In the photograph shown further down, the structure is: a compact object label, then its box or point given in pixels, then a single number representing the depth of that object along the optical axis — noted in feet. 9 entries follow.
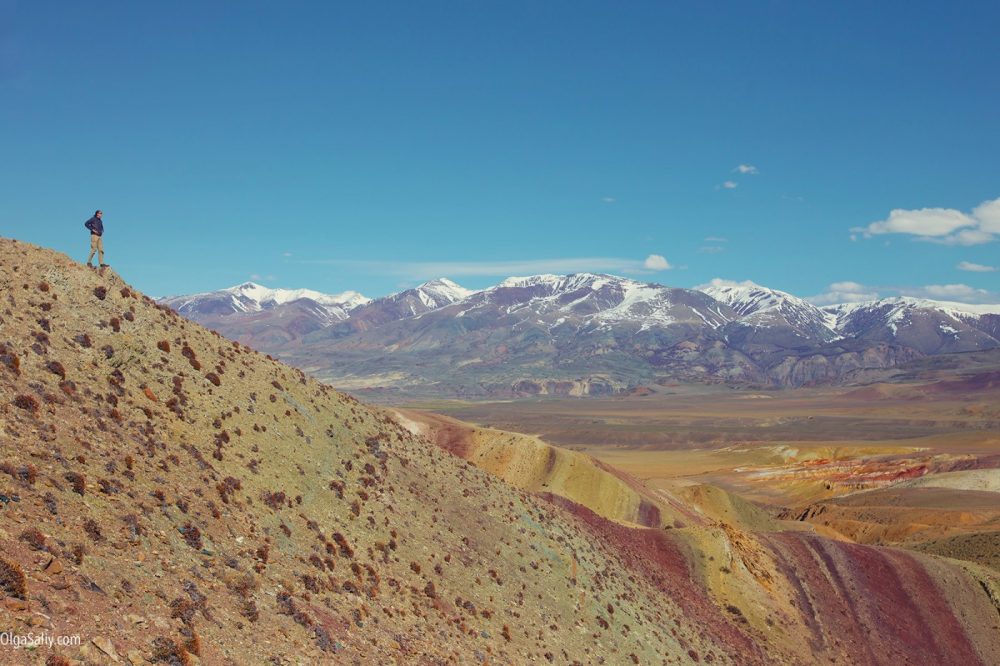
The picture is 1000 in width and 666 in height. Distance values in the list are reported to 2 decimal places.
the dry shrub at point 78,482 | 52.47
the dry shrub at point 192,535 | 56.95
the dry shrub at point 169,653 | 41.98
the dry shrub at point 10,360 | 62.18
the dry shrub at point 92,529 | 48.73
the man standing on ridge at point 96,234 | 86.07
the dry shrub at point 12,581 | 39.06
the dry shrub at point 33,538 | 43.91
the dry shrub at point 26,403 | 57.98
